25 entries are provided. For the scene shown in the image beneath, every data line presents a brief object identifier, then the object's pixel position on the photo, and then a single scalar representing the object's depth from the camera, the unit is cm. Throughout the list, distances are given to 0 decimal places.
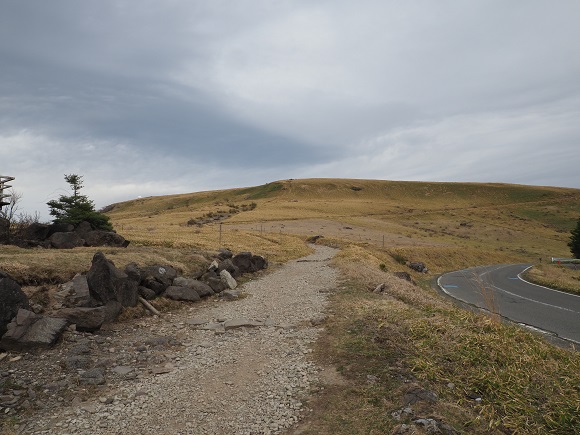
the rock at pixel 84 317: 1049
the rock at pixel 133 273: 1370
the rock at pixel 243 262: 2303
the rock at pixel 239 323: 1184
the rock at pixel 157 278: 1464
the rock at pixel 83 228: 2344
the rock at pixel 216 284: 1730
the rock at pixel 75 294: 1141
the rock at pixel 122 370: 832
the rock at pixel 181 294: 1485
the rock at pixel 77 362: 834
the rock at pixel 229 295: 1646
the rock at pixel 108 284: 1209
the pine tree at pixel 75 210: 2448
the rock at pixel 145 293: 1398
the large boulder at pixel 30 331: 875
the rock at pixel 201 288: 1619
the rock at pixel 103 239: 2311
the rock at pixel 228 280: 1830
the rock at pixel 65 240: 2073
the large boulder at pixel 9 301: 914
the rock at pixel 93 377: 774
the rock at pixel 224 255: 2335
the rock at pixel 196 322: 1244
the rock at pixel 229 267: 2025
